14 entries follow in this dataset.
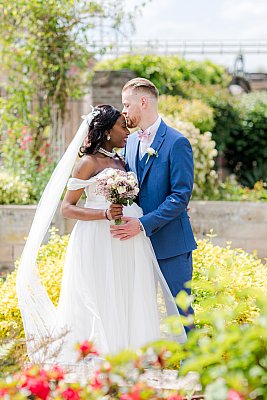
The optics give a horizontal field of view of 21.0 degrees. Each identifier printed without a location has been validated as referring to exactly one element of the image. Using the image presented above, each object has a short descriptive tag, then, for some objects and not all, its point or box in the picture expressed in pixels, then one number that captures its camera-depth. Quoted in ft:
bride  13.39
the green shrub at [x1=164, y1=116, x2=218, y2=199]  29.58
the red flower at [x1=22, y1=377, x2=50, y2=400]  6.79
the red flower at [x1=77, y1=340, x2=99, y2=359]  7.41
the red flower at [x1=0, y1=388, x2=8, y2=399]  6.66
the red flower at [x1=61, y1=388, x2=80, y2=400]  6.92
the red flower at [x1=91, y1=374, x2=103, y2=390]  6.84
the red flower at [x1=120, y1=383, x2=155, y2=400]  6.38
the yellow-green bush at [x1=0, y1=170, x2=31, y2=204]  26.89
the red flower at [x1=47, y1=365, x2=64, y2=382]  7.13
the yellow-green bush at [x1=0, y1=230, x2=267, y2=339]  15.29
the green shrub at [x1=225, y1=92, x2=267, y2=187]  45.24
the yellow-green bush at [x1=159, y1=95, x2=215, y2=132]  33.51
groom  13.50
